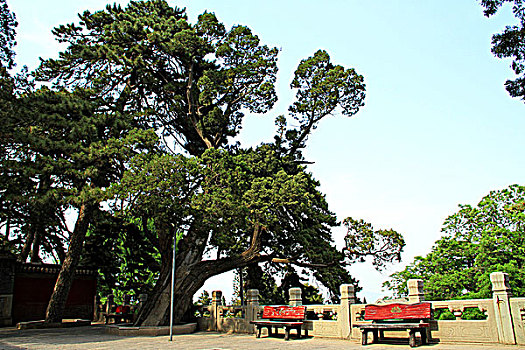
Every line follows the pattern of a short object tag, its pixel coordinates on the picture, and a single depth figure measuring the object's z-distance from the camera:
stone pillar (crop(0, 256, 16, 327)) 19.78
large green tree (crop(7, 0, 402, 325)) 15.39
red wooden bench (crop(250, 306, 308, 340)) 12.71
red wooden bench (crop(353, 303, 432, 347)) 9.74
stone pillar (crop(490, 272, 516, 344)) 9.45
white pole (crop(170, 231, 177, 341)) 13.17
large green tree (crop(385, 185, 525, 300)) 20.69
